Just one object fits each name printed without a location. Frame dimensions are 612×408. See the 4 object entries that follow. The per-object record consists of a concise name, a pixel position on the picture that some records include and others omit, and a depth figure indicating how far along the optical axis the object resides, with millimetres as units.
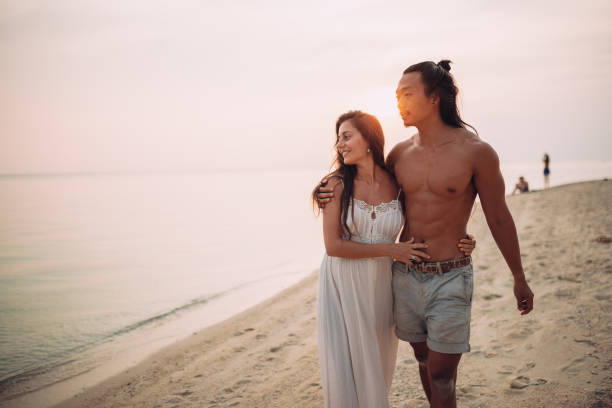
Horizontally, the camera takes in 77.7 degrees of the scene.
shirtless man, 2590
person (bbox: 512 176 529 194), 22766
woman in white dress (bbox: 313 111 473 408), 2811
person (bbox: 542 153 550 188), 28392
